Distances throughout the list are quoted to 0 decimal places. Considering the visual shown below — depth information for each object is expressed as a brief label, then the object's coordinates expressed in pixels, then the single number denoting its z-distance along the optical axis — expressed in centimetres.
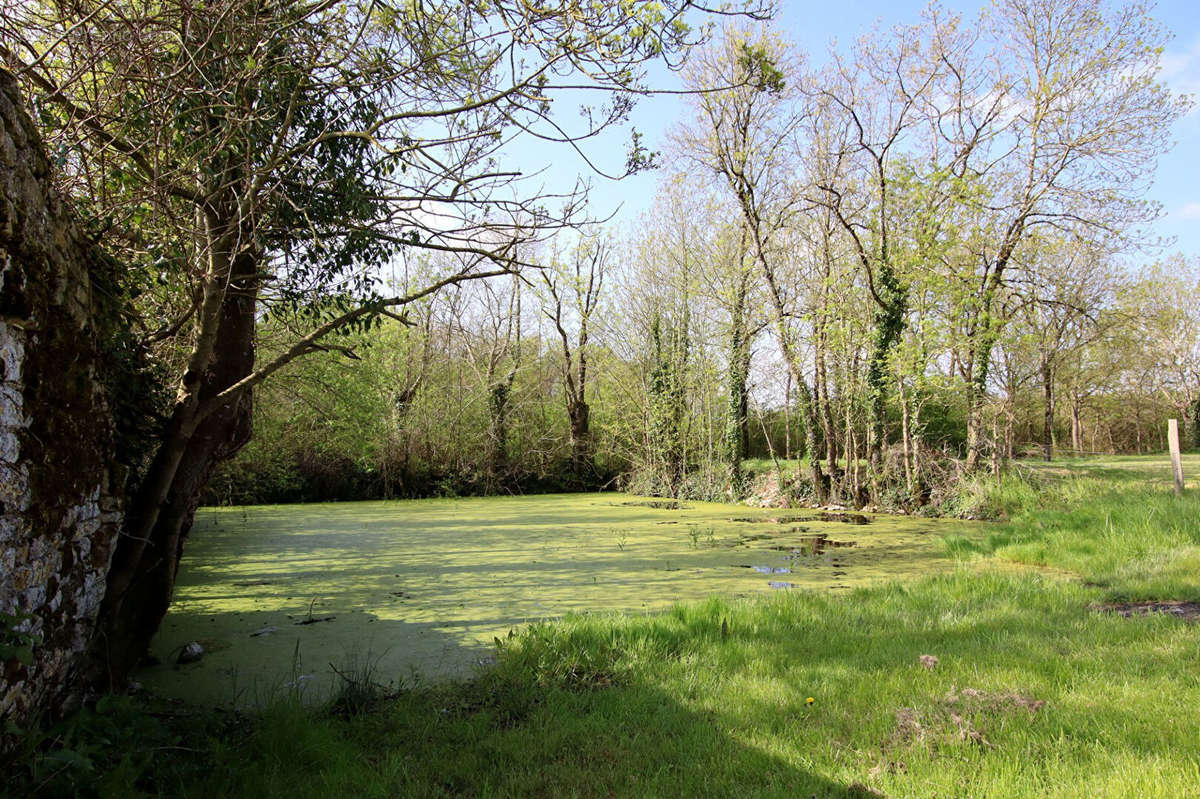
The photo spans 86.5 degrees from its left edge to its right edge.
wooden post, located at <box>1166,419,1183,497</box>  776
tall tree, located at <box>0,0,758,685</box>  277
